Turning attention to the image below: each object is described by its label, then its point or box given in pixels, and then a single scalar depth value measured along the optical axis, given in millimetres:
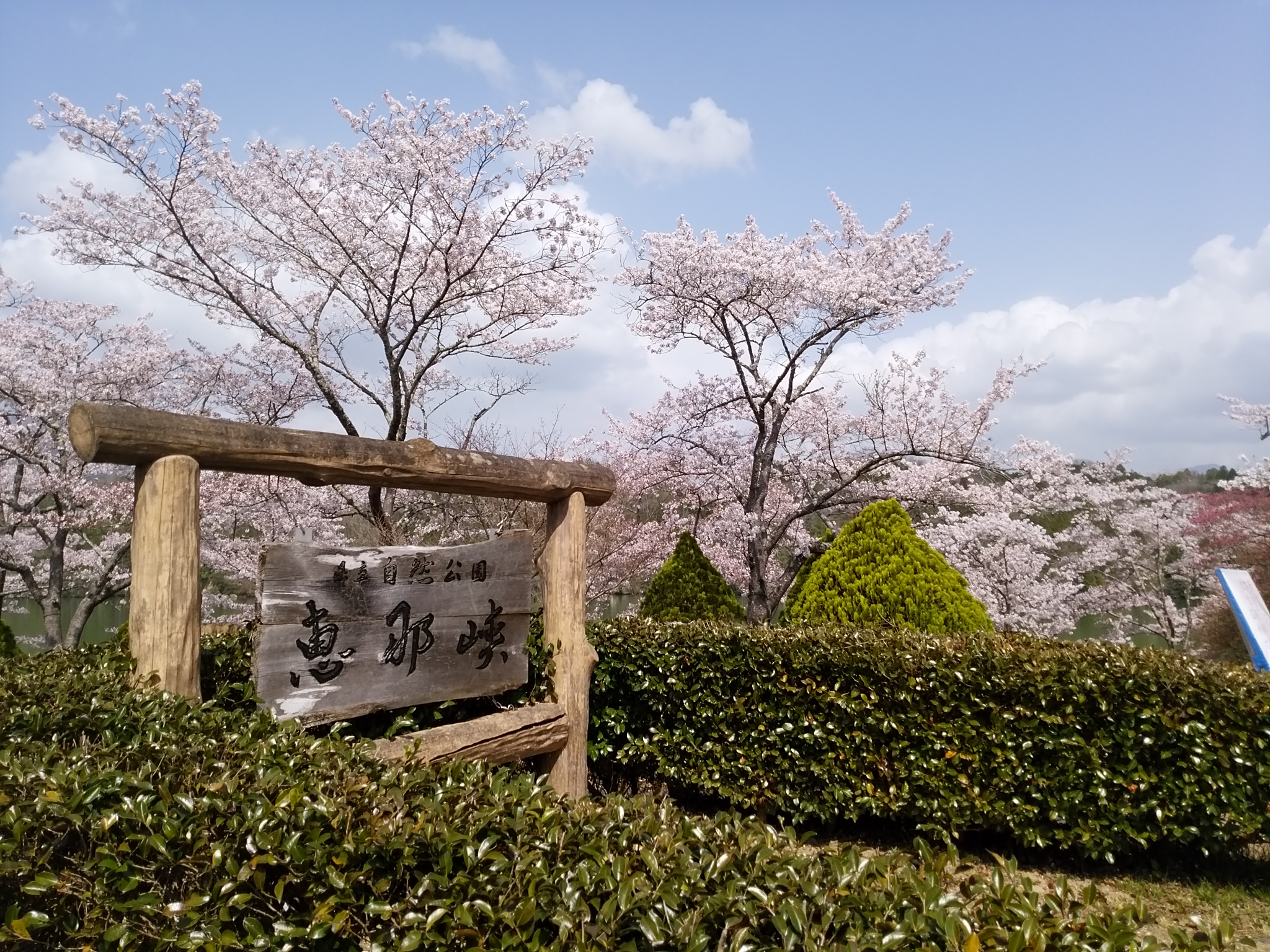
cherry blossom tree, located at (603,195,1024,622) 10898
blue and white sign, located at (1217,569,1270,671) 4887
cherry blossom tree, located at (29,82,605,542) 9320
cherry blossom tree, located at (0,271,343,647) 10820
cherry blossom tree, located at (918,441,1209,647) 12438
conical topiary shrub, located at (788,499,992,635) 6066
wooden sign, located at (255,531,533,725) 3166
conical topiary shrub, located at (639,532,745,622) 8125
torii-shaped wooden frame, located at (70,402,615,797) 2822
